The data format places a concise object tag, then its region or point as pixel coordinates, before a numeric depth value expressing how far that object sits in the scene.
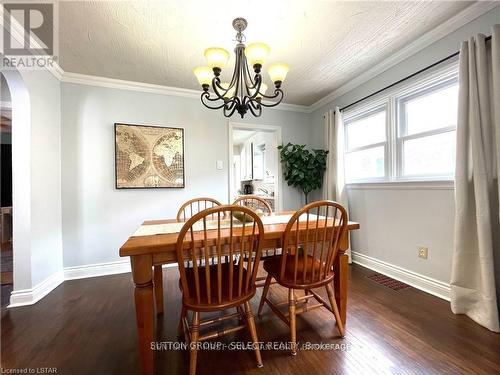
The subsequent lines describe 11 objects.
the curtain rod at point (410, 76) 1.80
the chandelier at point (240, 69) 1.41
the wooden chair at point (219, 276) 1.11
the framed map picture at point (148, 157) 2.63
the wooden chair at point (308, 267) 1.33
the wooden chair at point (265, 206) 2.18
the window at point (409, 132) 1.96
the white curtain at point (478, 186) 1.52
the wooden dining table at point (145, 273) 1.11
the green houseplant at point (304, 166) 3.19
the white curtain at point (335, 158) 2.90
